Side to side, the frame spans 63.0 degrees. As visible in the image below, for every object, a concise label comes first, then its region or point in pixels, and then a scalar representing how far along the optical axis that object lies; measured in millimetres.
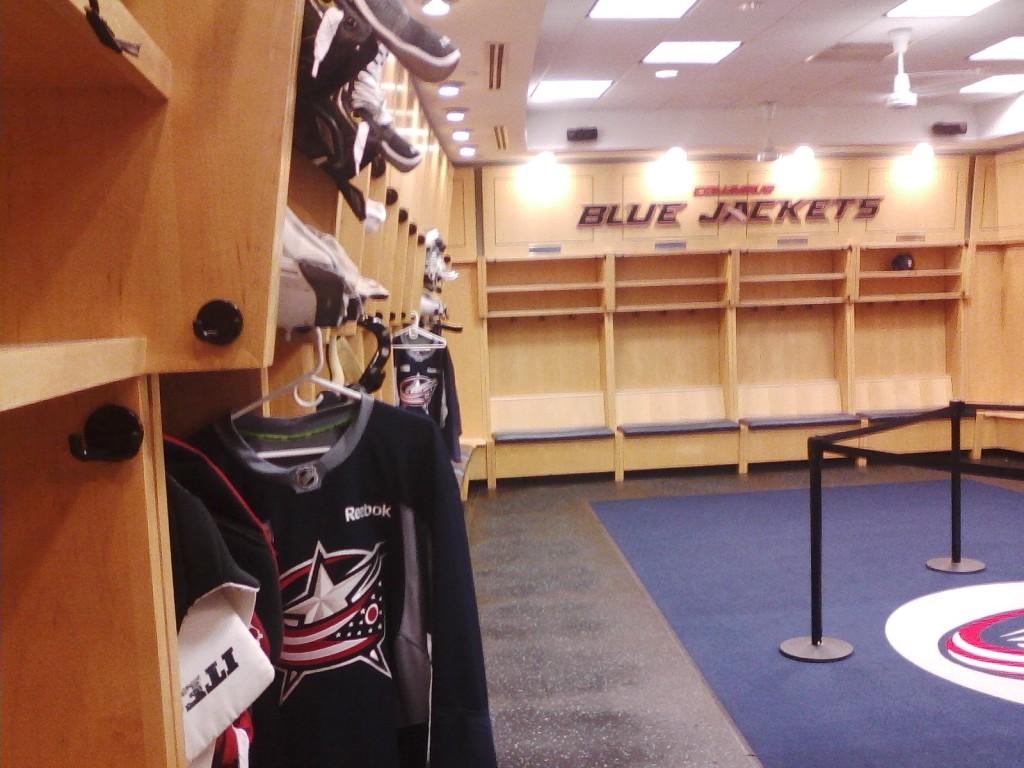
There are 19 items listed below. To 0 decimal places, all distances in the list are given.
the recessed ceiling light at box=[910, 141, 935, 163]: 7648
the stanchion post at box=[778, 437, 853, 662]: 3391
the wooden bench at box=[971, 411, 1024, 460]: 7801
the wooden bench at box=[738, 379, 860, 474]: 7551
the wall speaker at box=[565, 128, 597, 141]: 6906
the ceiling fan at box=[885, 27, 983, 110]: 5262
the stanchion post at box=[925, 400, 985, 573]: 4329
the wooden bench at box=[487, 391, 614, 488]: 7344
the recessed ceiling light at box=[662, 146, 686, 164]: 7238
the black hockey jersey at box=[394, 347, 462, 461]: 4027
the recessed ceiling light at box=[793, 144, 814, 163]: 7551
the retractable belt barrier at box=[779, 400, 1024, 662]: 2998
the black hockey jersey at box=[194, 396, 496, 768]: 1295
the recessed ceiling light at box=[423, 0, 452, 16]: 3273
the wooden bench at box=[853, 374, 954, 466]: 7789
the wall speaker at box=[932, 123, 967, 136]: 7270
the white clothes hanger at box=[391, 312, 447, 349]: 3895
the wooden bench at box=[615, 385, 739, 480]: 7477
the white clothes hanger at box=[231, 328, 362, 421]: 1259
